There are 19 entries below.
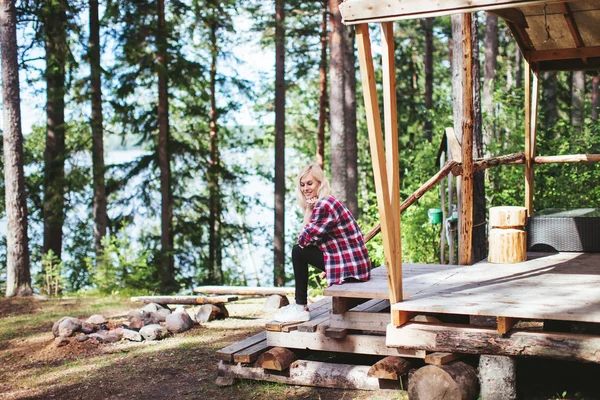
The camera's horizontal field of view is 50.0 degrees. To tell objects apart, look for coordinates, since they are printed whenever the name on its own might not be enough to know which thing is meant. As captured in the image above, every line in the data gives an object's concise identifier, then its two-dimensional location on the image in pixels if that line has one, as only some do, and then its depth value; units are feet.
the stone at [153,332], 23.79
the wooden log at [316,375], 16.53
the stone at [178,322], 24.72
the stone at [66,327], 24.02
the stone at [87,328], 24.56
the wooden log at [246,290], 27.63
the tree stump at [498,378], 14.49
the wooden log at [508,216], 20.93
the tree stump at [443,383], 14.32
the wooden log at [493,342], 13.71
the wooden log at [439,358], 14.82
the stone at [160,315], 25.95
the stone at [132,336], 23.76
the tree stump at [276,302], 28.43
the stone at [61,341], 23.53
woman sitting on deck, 17.63
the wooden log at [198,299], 26.32
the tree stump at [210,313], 26.37
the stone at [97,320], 25.45
